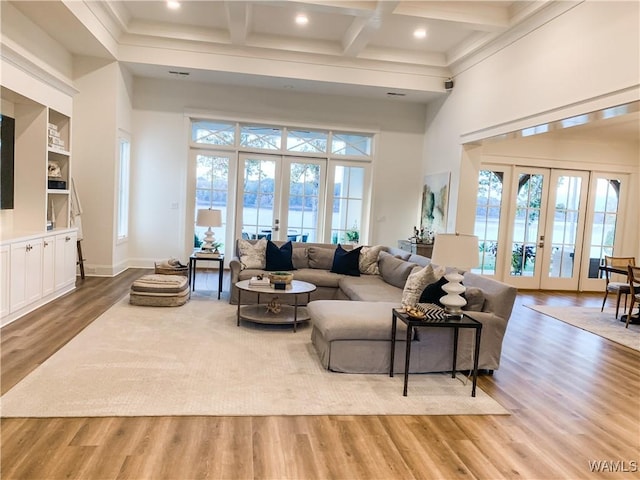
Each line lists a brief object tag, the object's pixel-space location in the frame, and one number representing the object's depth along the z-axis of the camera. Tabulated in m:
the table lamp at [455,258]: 3.44
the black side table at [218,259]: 6.09
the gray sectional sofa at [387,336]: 3.61
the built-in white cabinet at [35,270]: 4.31
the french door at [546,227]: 8.21
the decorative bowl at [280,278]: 4.75
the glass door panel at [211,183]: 8.23
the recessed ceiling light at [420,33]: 6.30
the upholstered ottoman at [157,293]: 5.38
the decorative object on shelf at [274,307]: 4.98
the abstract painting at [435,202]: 7.50
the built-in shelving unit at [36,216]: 4.47
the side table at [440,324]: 3.29
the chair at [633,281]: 5.54
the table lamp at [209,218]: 6.10
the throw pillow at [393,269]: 5.19
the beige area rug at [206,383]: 2.91
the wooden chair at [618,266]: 6.18
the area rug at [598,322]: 5.23
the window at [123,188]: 7.46
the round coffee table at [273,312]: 4.66
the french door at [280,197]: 8.40
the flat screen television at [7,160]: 4.97
